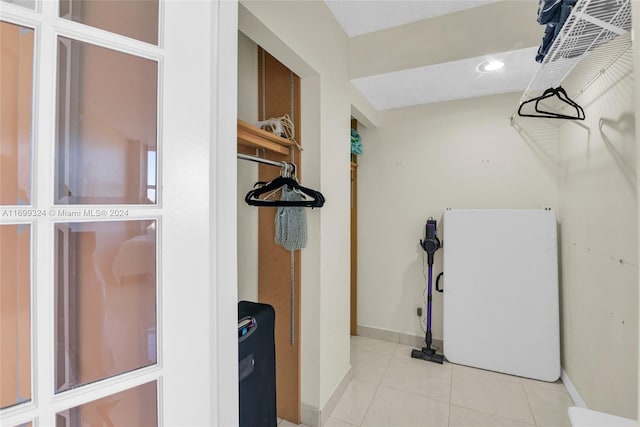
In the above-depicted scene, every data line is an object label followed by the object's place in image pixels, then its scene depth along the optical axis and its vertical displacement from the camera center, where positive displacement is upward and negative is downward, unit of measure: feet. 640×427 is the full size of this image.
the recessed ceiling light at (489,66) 6.49 +3.67
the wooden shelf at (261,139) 4.50 +1.45
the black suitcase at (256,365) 3.51 -2.07
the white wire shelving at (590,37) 3.49 +2.72
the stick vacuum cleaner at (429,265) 8.45 -1.58
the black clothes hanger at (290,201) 5.21 +0.41
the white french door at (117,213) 1.82 +0.04
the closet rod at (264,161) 4.57 +1.02
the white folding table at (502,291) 7.33 -2.19
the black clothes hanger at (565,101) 5.80 +2.44
